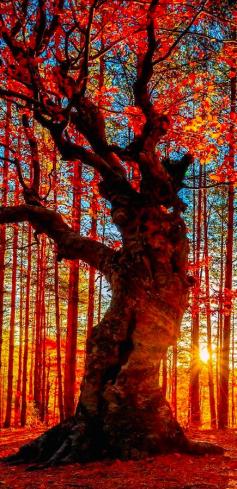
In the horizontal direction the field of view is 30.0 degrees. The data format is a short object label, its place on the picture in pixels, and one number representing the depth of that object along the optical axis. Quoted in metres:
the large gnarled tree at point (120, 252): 6.20
